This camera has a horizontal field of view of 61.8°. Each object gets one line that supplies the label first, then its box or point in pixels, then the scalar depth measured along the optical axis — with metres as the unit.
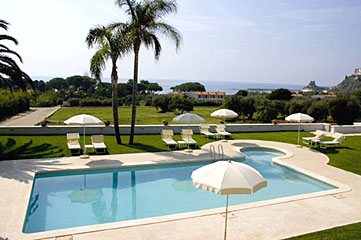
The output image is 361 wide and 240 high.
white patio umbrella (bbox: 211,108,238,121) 18.37
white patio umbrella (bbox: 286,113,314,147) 16.95
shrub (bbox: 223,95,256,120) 33.44
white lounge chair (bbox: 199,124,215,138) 20.39
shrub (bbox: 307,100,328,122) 34.06
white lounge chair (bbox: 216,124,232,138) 19.11
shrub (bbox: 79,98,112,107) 57.83
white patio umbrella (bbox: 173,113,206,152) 15.75
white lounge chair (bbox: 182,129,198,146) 16.60
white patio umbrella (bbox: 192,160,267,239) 5.76
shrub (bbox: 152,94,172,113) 45.25
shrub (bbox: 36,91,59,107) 55.23
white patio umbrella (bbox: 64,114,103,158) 13.41
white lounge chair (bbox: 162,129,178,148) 16.86
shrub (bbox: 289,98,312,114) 36.22
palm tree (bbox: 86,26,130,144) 15.62
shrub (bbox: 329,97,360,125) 30.80
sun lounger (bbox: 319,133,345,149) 17.22
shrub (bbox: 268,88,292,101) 58.13
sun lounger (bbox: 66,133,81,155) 14.47
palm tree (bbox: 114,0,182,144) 16.03
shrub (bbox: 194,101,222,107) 64.44
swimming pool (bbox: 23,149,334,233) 8.78
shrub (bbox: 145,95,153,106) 63.59
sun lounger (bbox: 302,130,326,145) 17.70
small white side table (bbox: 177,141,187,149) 16.58
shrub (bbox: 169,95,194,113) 41.66
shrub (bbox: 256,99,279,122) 32.12
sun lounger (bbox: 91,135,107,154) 14.80
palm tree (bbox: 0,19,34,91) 15.92
